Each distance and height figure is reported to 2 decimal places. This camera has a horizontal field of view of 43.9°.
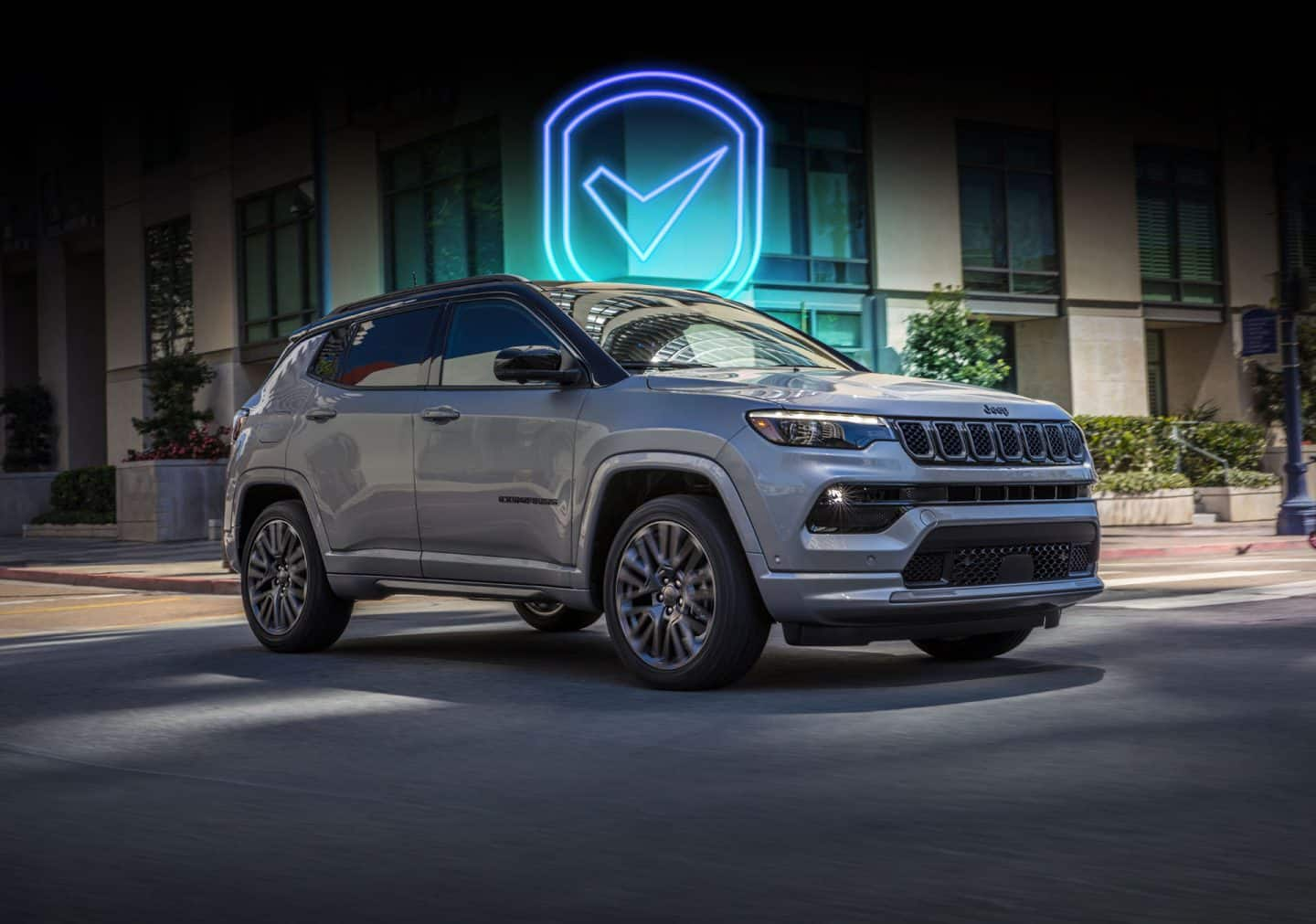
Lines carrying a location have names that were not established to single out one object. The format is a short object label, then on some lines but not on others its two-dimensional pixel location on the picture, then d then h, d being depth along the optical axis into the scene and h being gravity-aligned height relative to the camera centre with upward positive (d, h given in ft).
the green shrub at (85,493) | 107.76 +1.77
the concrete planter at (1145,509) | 83.30 -1.31
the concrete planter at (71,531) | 101.96 -0.76
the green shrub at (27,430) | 143.54 +7.95
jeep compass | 23.51 +0.24
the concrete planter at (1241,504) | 88.12 -1.23
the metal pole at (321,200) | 62.90 +12.00
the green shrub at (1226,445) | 94.79 +2.12
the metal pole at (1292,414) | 69.26 +2.88
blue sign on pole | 71.00 +6.50
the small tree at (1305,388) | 104.68 +6.09
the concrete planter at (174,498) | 92.22 +0.99
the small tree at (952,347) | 89.20 +7.84
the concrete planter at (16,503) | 117.29 +1.31
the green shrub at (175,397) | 113.80 +8.39
